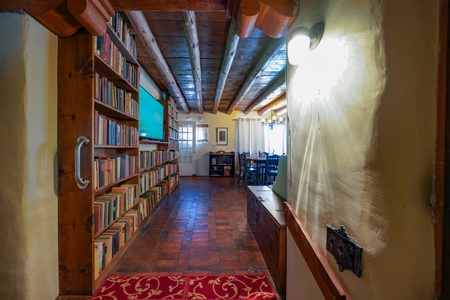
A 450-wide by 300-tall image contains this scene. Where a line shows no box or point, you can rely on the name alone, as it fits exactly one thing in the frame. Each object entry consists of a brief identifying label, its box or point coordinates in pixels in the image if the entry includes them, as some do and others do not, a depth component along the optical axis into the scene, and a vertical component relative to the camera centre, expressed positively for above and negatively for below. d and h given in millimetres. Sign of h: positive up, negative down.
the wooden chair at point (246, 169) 5547 -531
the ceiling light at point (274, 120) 5461 +784
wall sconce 921 +502
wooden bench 1502 -676
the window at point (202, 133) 7305 +547
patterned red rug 1512 -1033
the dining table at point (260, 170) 5078 -536
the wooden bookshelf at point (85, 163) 1468 -109
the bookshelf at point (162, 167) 2928 -336
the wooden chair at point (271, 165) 4821 -366
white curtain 7305 +561
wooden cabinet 7172 -501
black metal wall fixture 653 -332
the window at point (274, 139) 7285 +363
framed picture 7395 +457
